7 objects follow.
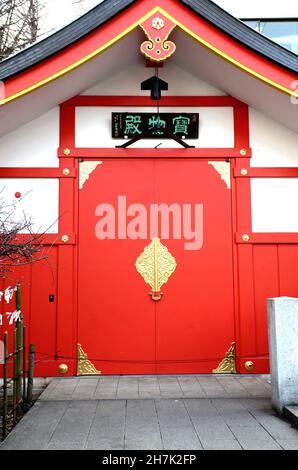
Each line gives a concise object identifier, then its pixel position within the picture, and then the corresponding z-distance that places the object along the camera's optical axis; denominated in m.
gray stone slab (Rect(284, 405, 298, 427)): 4.57
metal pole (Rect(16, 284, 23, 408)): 5.02
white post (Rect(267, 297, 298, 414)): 5.01
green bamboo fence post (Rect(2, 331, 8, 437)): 4.42
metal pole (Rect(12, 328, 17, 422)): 4.89
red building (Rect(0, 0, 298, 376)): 6.71
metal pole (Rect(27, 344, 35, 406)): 5.43
